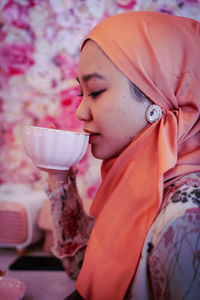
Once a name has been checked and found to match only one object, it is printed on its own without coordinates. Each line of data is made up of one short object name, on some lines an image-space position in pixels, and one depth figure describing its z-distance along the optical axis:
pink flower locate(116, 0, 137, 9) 1.32
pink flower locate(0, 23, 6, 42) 1.57
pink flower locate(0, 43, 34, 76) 1.55
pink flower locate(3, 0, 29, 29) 1.53
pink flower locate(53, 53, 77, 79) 1.47
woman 0.55
